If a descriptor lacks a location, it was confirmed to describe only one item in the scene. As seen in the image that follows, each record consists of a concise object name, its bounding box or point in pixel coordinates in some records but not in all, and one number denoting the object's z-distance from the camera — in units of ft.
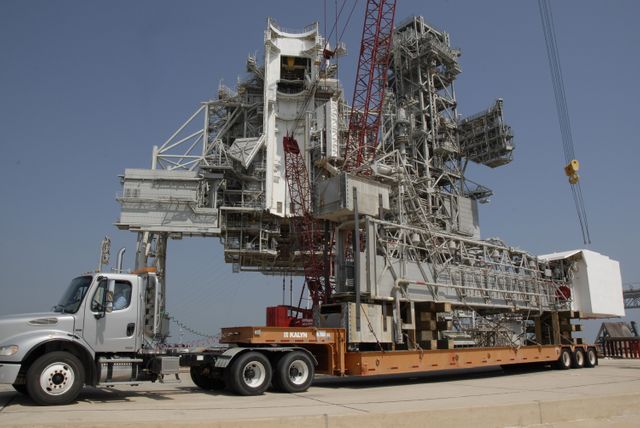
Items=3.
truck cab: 39.27
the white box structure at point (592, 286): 92.73
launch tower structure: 68.23
